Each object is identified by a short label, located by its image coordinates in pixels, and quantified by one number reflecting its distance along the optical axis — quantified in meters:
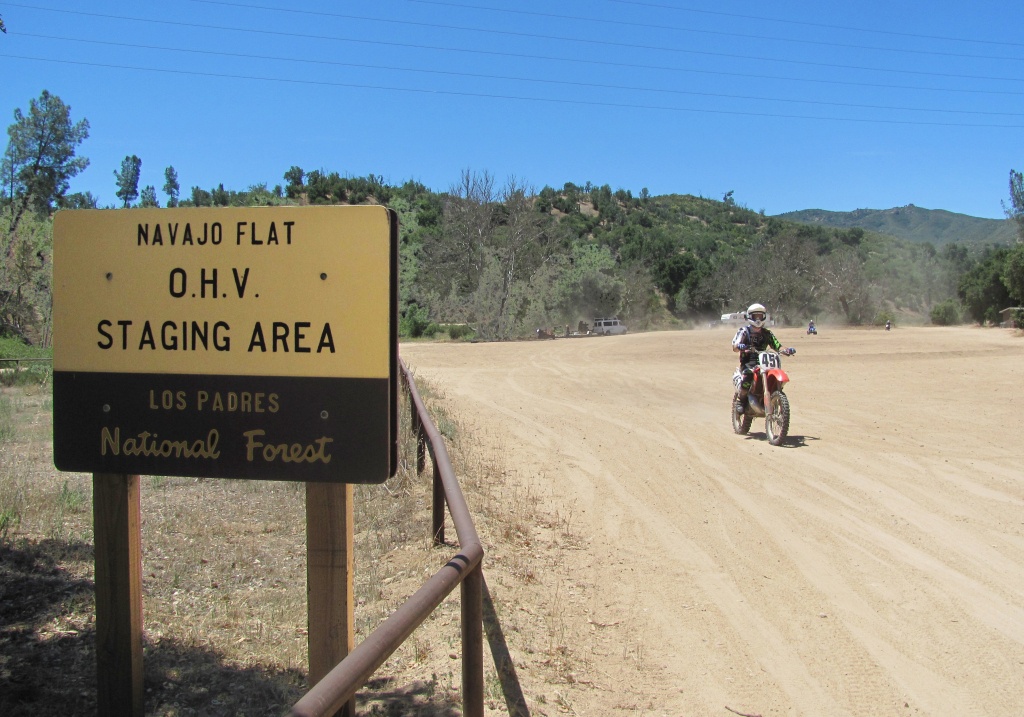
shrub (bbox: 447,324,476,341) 53.41
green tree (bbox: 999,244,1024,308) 51.25
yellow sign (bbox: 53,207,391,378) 3.04
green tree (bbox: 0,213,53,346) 24.03
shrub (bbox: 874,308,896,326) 70.45
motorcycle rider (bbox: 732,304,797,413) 12.46
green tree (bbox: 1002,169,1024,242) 80.38
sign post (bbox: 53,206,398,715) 3.05
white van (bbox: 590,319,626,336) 65.19
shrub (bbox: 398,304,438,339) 54.38
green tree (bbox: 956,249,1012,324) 60.00
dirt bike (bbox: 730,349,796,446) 11.51
